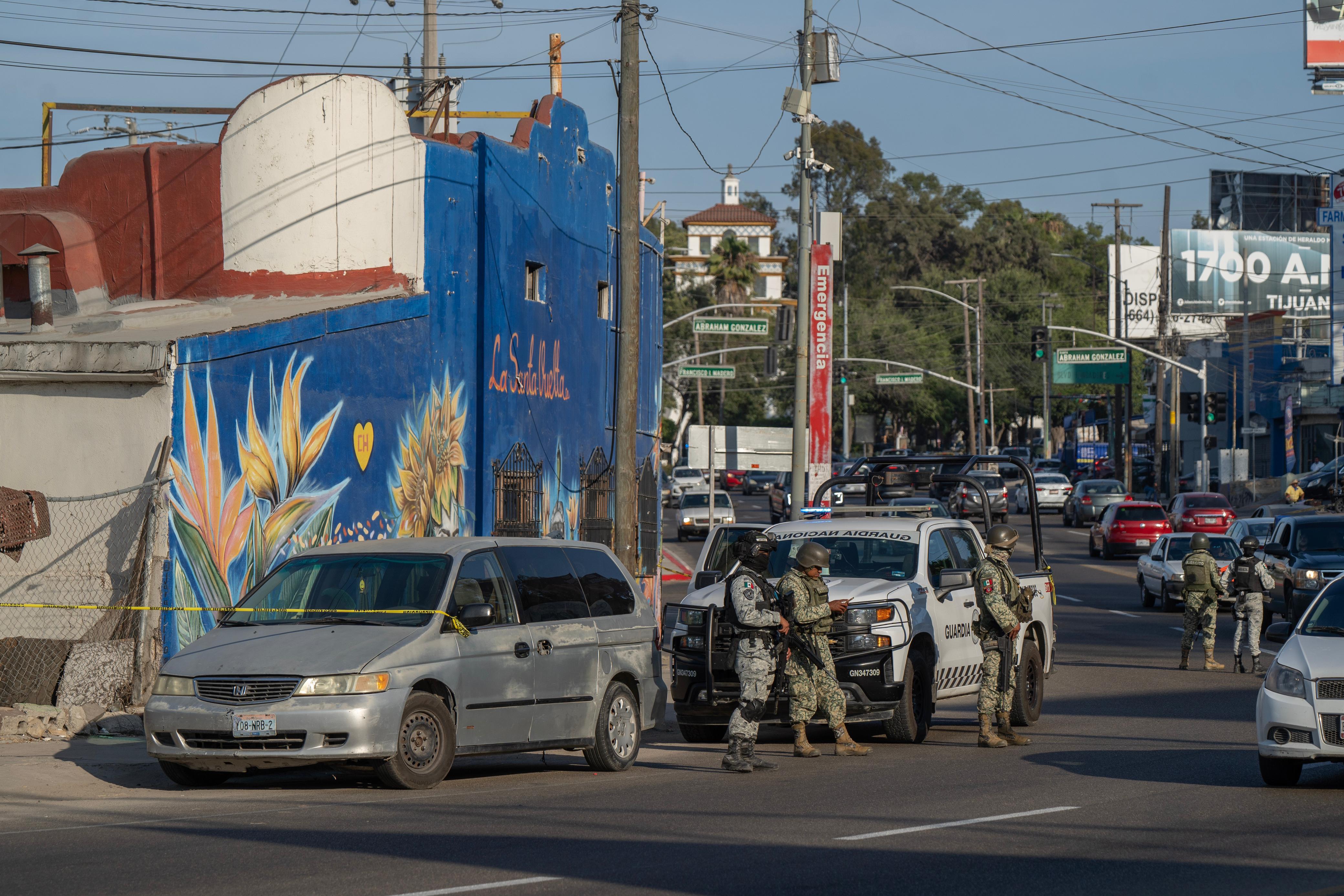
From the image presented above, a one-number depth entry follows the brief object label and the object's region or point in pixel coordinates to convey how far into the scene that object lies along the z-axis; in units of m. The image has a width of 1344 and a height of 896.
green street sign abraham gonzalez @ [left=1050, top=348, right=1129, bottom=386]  54.06
